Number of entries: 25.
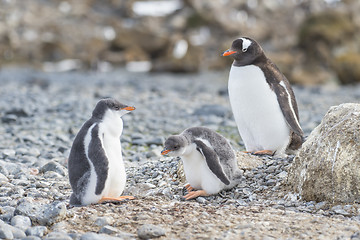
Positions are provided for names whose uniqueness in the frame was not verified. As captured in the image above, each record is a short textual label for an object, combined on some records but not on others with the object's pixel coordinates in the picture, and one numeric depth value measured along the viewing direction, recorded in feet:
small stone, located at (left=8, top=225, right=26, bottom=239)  22.61
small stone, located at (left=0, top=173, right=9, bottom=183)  33.08
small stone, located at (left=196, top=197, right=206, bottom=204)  28.99
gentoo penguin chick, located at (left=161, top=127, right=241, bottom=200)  28.58
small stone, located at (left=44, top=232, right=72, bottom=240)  21.63
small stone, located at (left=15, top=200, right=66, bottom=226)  24.26
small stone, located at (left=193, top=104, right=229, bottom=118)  64.59
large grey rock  26.96
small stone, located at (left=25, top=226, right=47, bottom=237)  22.94
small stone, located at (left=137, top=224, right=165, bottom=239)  22.52
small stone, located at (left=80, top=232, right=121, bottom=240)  21.72
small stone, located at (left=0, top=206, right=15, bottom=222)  24.98
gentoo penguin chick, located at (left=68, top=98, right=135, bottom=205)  26.61
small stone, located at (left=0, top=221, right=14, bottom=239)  22.30
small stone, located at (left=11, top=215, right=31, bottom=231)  23.73
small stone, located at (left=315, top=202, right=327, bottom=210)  27.02
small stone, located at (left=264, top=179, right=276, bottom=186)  31.24
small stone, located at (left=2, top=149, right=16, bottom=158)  42.88
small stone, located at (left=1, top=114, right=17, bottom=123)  59.52
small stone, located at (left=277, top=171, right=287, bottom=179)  31.62
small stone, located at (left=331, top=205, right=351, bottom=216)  25.94
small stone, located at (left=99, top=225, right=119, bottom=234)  23.04
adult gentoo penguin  37.17
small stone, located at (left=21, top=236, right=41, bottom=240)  21.88
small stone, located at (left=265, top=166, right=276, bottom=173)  32.95
